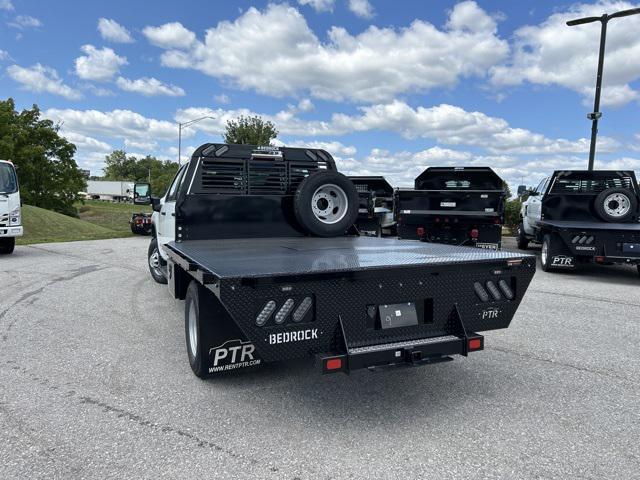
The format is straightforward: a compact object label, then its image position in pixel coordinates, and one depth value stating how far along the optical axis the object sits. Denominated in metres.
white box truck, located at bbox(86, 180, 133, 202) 102.88
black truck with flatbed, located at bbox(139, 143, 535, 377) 3.11
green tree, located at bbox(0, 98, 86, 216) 35.75
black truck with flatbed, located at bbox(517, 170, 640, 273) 9.09
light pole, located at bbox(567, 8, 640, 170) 13.21
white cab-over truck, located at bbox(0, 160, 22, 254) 11.52
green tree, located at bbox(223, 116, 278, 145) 28.86
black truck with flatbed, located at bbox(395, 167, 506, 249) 11.51
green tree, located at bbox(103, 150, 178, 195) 146.38
